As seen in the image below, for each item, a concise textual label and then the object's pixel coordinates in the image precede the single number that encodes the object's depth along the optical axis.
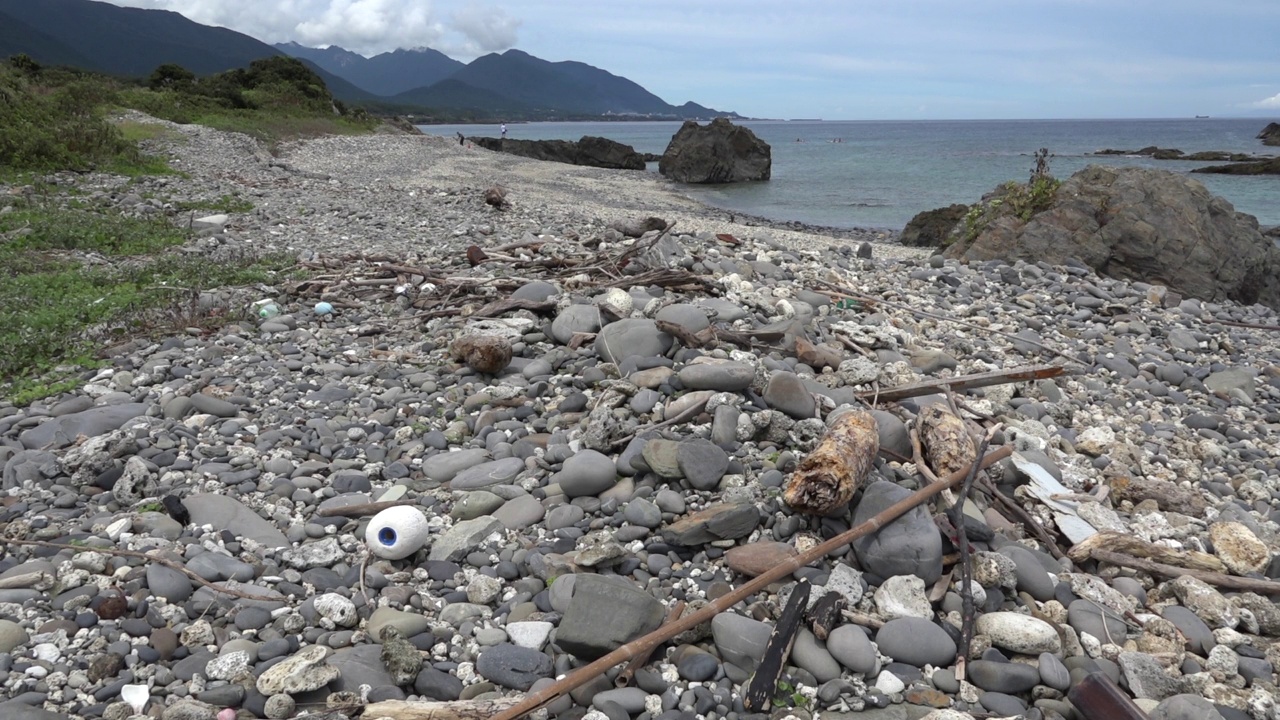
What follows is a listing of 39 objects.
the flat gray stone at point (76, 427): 4.43
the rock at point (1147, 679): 2.82
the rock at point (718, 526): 3.38
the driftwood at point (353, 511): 3.80
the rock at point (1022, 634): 2.92
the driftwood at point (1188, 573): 3.47
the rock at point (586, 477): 3.84
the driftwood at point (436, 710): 2.58
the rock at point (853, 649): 2.78
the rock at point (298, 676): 2.65
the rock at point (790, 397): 4.22
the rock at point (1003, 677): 2.75
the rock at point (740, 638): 2.83
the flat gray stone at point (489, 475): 4.04
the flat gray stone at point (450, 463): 4.19
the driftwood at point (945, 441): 3.83
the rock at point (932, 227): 18.78
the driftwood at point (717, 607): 2.61
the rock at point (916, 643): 2.85
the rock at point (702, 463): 3.70
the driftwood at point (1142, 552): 3.63
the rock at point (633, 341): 5.05
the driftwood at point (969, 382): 4.73
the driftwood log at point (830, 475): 3.33
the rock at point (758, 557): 3.20
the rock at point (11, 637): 2.75
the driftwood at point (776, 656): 2.65
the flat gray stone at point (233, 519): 3.61
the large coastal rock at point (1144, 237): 11.18
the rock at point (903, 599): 3.02
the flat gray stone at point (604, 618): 2.82
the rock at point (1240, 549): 3.65
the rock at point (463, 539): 3.50
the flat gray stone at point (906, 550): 3.19
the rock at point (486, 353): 5.21
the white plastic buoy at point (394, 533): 3.40
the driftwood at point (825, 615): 2.89
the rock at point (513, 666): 2.79
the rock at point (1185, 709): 2.64
